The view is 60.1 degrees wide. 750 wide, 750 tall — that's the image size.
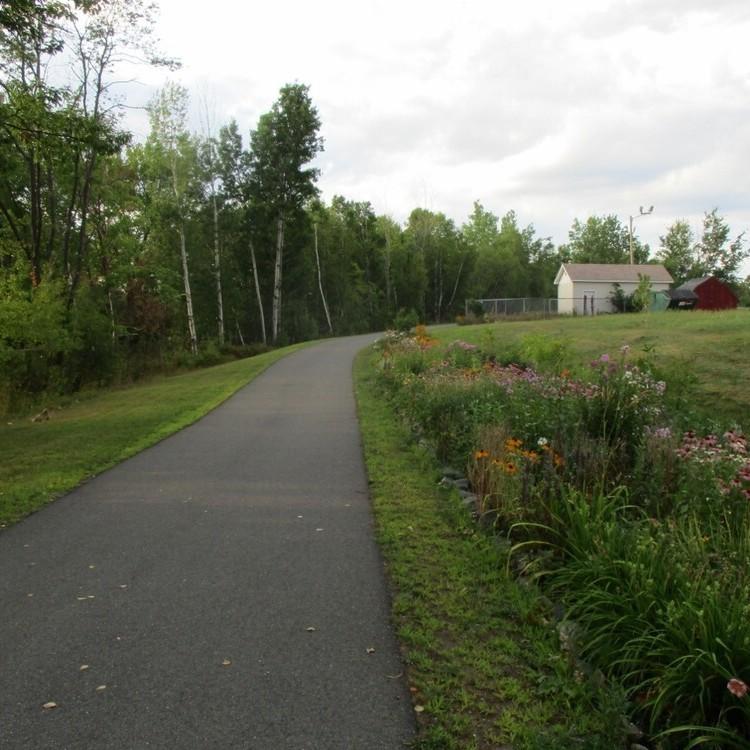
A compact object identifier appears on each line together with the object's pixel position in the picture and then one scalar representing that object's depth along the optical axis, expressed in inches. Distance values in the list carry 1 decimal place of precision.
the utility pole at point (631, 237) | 2141.1
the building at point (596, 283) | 2025.1
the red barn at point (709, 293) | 1987.0
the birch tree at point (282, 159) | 1790.1
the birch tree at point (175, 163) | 1434.5
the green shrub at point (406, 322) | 1149.7
